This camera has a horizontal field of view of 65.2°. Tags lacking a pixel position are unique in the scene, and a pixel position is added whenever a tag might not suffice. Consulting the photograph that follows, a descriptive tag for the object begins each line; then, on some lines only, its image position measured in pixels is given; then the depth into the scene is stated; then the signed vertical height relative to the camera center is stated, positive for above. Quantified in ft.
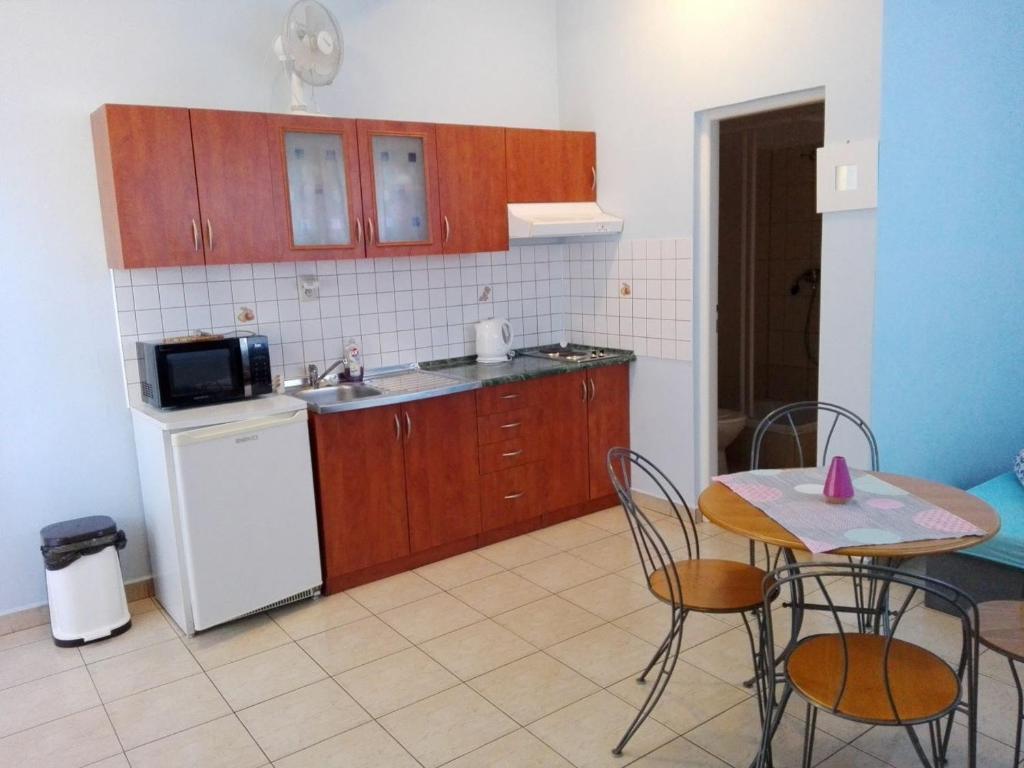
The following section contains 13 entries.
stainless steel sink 11.96 -1.85
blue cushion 9.09 -3.22
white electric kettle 14.30 -1.32
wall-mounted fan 11.29 +3.18
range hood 13.34 +0.69
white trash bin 10.15 -3.78
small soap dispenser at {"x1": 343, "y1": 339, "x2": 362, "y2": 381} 12.89 -1.49
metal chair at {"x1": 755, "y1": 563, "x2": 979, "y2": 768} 5.77 -3.33
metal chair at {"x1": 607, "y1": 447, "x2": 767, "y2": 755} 7.51 -3.23
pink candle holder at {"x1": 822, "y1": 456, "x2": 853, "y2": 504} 7.34 -2.14
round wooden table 6.29 -2.34
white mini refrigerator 10.05 -2.98
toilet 15.51 -3.43
